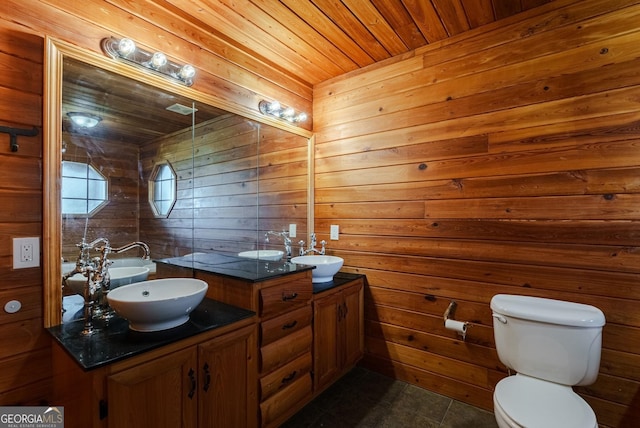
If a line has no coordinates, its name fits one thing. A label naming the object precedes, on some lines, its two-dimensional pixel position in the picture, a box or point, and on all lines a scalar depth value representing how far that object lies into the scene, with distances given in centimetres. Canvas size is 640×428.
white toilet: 128
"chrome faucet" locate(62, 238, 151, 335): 129
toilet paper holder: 191
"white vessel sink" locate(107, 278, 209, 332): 120
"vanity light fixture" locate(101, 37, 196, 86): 147
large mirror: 133
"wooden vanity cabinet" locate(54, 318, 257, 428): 105
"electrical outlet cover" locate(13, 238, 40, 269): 123
